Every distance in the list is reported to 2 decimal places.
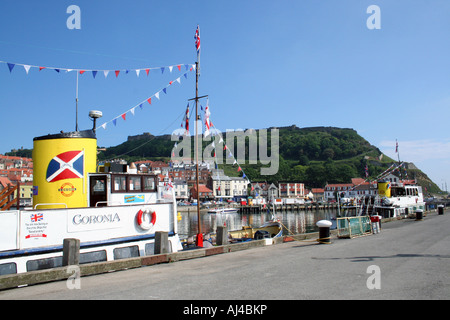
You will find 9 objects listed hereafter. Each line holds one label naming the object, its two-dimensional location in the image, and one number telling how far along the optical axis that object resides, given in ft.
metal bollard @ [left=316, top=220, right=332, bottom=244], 55.21
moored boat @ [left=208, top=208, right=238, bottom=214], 323.78
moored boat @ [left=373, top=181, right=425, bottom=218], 142.72
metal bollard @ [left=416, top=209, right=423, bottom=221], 112.37
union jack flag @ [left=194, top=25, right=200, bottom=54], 67.87
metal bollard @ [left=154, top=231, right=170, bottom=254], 40.91
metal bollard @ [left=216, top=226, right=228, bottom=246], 50.15
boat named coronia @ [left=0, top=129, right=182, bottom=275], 34.45
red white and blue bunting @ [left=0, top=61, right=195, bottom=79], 46.97
